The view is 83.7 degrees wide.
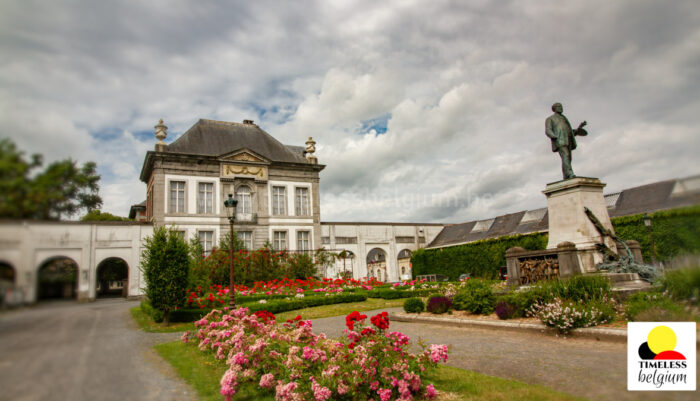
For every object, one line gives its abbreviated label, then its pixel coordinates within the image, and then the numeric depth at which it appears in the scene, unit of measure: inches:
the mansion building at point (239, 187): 1074.7
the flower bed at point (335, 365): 189.3
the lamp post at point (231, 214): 497.4
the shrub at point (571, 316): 297.9
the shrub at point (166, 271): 486.6
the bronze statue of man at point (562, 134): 453.6
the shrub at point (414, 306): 488.1
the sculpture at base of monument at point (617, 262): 376.2
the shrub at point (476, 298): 423.2
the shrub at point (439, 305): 462.9
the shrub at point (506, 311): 374.6
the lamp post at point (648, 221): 493.9
